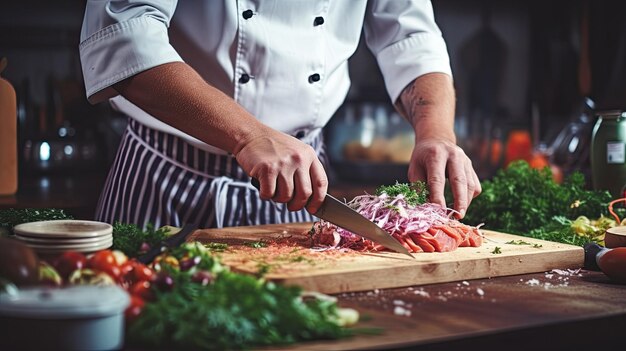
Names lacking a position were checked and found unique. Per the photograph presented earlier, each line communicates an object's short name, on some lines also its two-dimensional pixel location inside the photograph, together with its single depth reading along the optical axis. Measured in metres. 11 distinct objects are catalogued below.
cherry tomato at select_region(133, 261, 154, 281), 1.55
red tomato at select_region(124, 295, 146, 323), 1.35
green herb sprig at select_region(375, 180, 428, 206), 2.26
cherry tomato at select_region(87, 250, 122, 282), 1.55
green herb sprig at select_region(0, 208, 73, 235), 2.03
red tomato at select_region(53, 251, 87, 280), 1.55
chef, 2.15
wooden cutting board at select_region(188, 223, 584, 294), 1.77
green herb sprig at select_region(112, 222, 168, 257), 1.81
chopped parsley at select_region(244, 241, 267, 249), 2.09
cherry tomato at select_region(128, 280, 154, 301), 1.46
